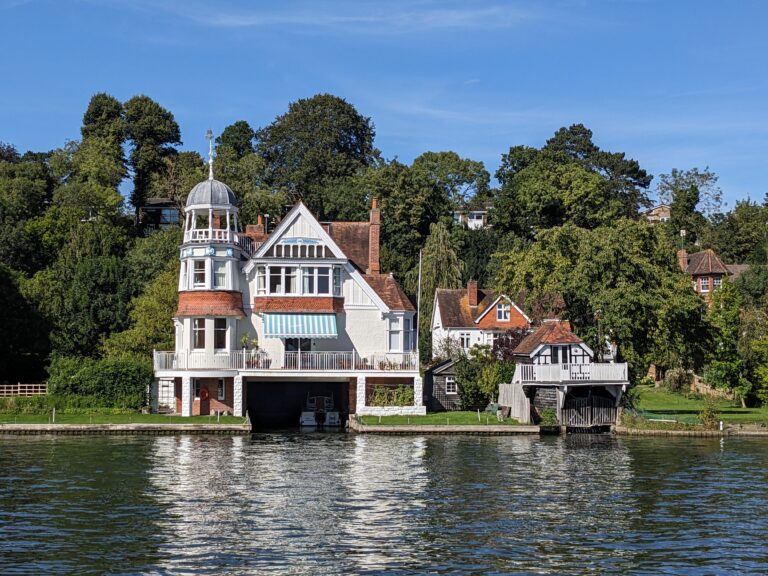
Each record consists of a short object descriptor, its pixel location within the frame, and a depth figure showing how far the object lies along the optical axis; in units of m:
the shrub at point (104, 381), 67.06
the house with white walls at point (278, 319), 68.31
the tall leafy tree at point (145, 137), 122.75
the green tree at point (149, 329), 74.69
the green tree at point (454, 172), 129.38
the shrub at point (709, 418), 63.34
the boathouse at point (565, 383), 65.50
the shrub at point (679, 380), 88.61
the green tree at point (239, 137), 143.88
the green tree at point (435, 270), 99.44
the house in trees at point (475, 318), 91.38
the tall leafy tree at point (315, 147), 127.94
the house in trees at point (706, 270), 115.56
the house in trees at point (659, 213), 158.43
